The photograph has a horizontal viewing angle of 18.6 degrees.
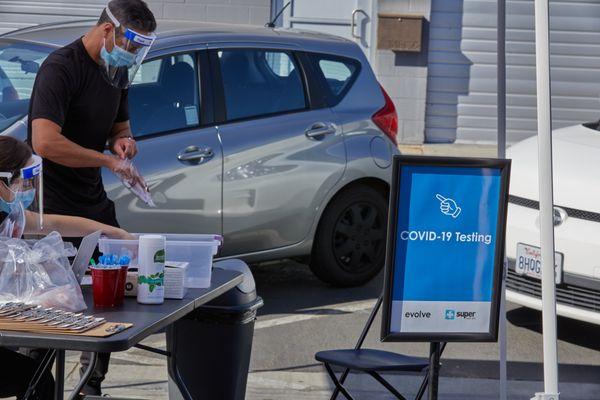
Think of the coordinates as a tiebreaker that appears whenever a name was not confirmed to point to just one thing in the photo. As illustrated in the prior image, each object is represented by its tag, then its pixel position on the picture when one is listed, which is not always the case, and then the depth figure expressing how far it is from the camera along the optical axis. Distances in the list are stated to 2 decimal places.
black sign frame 6.34
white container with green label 5.58
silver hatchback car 10.34
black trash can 6.96
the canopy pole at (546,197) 6.23
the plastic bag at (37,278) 5.39
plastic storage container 6.12
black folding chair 6.80
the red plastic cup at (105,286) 5.49
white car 9.72
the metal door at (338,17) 22.32
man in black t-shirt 6.99
